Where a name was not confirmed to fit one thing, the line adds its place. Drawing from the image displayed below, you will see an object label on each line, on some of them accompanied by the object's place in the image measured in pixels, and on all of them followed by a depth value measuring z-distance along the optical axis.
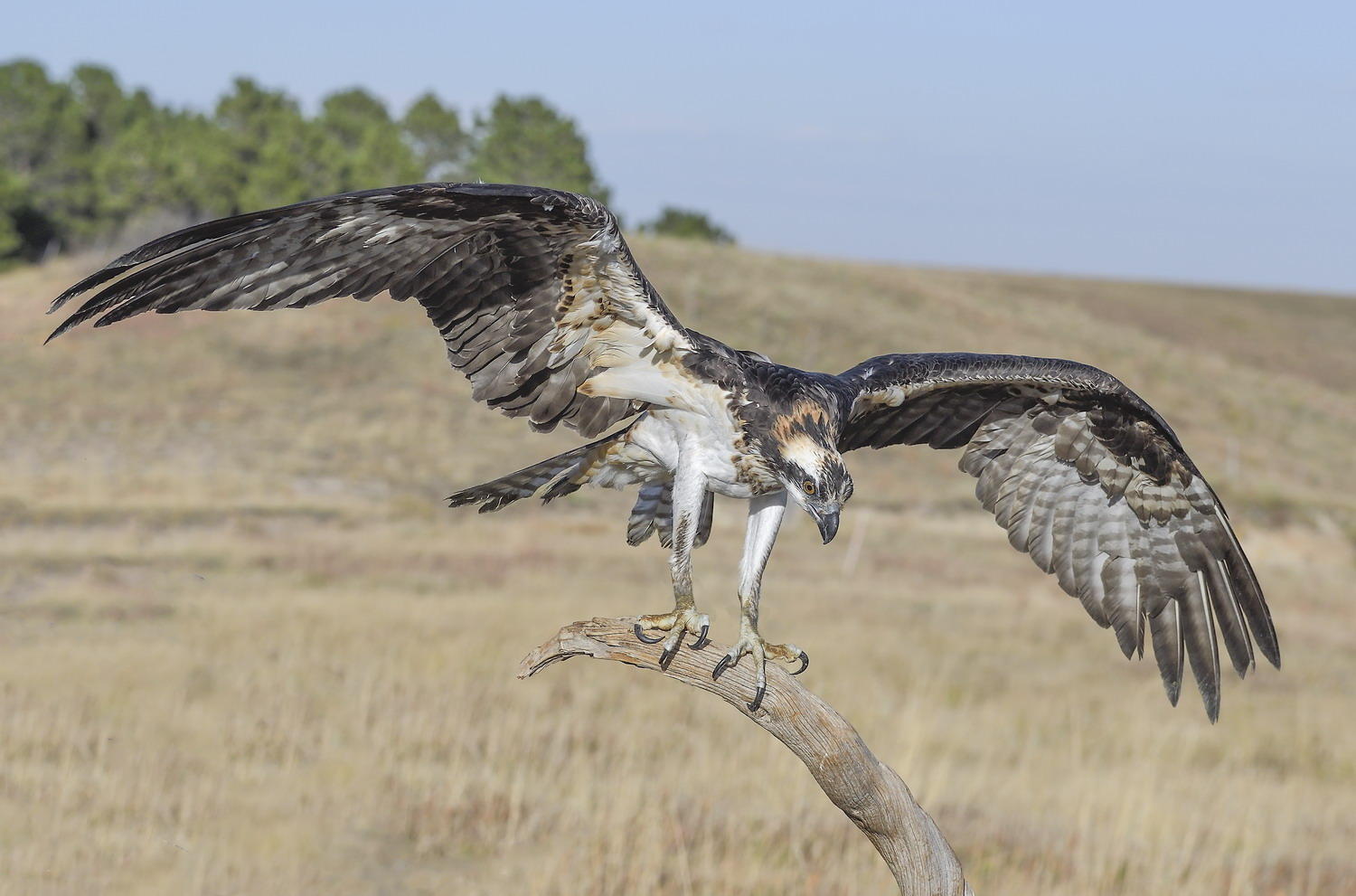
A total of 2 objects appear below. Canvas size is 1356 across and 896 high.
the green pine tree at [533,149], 112.81
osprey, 9.03
